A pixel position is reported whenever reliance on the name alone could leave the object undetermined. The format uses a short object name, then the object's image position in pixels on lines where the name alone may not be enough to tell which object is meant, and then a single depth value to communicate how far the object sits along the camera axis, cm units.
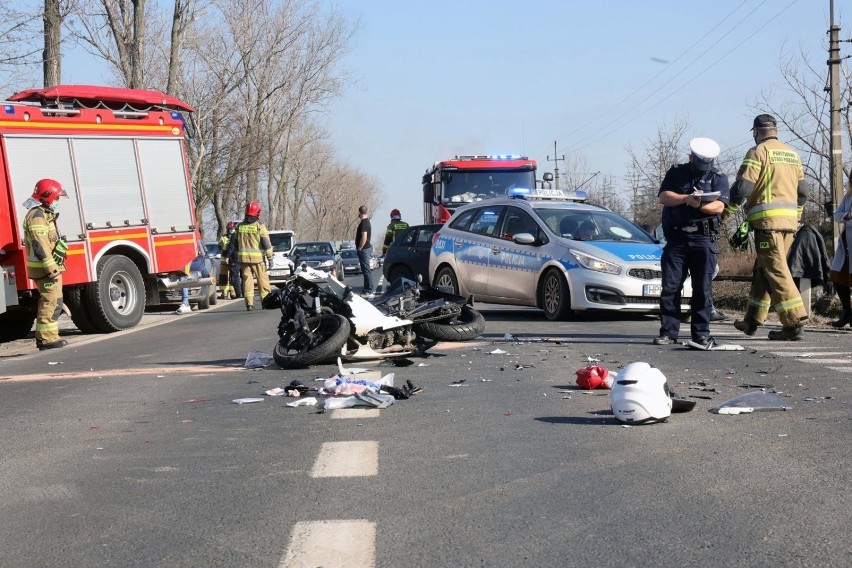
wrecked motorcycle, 959
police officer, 1059
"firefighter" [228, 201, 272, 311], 1977
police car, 1391
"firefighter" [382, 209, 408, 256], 2480
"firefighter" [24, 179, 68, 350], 1378
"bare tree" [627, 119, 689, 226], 4994
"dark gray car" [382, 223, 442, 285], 2138
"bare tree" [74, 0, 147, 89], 3195
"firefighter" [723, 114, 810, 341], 1091
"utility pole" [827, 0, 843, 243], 2559
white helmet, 655
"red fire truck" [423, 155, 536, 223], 2830
